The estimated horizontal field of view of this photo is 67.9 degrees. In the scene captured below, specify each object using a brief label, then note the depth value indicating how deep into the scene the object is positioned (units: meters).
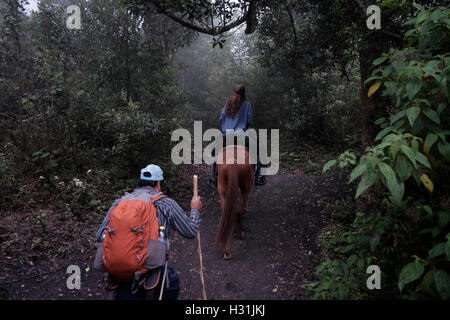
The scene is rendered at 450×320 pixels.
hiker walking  2.79
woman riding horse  6.43
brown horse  5.21
